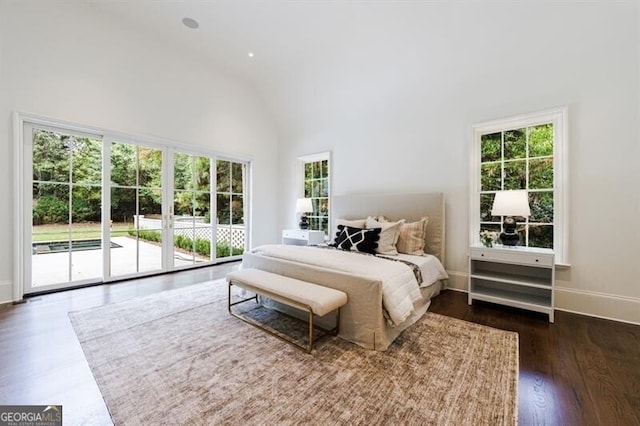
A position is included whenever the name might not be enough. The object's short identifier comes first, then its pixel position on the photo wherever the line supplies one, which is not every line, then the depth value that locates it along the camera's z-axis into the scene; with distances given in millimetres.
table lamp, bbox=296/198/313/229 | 4992
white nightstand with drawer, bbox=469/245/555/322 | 2648
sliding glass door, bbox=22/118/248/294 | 3273
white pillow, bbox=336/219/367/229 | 3830
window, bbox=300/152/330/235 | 5191
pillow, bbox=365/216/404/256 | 3297
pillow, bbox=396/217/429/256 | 3393
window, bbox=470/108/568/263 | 2939
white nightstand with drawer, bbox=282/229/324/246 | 4695
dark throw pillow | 3328
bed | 2104
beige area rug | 1426
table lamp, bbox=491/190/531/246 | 2789
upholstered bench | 2000
